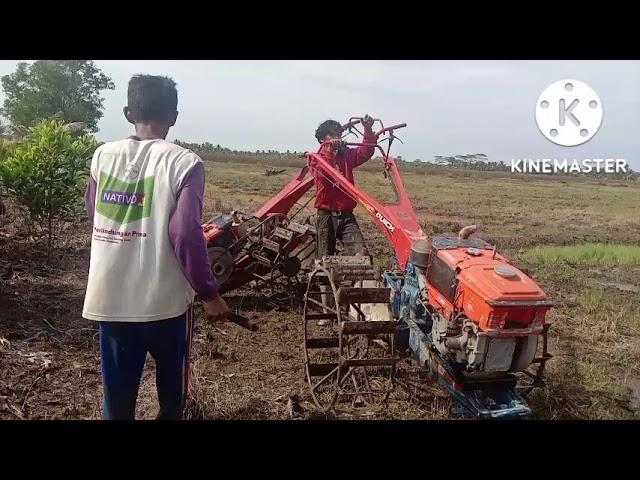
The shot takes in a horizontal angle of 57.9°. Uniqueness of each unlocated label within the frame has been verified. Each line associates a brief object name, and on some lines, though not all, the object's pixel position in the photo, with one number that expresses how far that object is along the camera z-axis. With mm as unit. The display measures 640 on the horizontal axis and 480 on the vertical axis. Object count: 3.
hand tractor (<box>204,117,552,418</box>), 3240
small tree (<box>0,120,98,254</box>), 6695
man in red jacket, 5395
